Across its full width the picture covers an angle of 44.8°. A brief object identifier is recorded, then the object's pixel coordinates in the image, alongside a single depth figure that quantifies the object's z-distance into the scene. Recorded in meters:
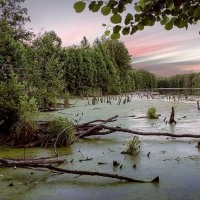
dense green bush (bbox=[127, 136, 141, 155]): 5.28
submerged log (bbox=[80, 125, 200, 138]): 6.15
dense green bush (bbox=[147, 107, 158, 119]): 10.46
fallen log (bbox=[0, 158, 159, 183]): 3.76
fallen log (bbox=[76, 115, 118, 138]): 6.62
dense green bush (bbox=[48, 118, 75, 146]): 6.11
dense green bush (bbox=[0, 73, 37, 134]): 6.61
